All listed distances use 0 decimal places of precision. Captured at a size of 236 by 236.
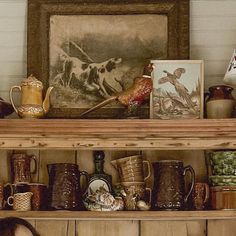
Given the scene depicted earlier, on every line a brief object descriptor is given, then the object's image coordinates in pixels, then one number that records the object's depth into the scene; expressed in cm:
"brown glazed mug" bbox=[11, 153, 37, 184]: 361
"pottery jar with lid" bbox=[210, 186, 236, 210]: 349
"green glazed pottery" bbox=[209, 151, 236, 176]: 351
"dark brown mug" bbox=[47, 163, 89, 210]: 354
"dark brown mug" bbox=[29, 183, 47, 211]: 357
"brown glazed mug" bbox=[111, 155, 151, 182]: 358
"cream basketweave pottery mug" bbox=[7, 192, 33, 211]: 353
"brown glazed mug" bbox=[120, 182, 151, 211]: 355
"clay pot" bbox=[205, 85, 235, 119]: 352
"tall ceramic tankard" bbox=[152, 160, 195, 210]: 353
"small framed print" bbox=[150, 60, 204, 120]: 360
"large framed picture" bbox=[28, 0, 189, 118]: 374
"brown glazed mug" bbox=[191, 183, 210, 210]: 354
